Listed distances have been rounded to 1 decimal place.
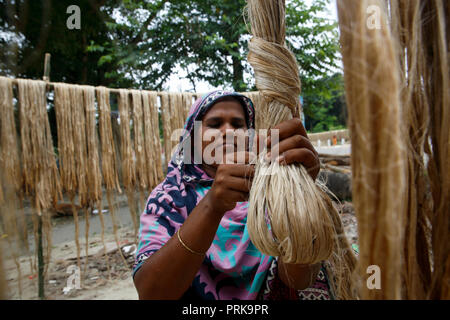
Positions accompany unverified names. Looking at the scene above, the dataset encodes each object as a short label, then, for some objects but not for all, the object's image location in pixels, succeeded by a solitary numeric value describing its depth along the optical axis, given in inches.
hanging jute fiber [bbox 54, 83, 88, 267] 90.0
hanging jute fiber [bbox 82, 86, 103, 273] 94.3
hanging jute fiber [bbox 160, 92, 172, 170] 111.0
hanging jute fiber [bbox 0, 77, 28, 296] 78.5
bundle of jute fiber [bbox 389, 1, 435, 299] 13.5
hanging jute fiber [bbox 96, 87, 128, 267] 97.3
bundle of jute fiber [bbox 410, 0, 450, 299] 13.4
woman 26.5
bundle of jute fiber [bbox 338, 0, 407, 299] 12.1
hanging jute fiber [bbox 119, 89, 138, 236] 102.6
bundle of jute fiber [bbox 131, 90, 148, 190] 104.3
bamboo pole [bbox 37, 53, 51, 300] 94.1
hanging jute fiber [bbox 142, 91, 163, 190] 106.7
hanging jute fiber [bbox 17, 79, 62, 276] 83.7
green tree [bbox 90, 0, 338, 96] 130.5
